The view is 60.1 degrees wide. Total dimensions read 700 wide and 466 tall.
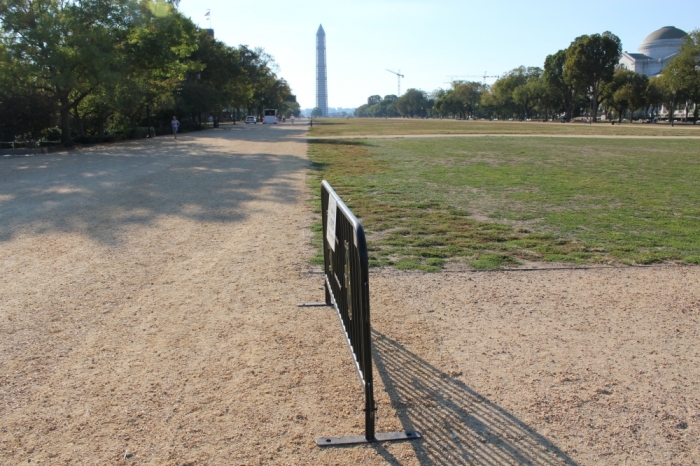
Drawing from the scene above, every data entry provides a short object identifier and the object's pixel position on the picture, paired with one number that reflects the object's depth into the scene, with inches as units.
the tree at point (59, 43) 964.0
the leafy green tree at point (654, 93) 3139.8
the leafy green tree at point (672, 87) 2645.2
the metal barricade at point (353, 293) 122.6
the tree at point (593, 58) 3284.9
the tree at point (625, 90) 3134.8
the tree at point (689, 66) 2571.4
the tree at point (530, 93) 4052.7
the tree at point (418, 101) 7628.0
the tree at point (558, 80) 3772.1
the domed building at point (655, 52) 5349.4
